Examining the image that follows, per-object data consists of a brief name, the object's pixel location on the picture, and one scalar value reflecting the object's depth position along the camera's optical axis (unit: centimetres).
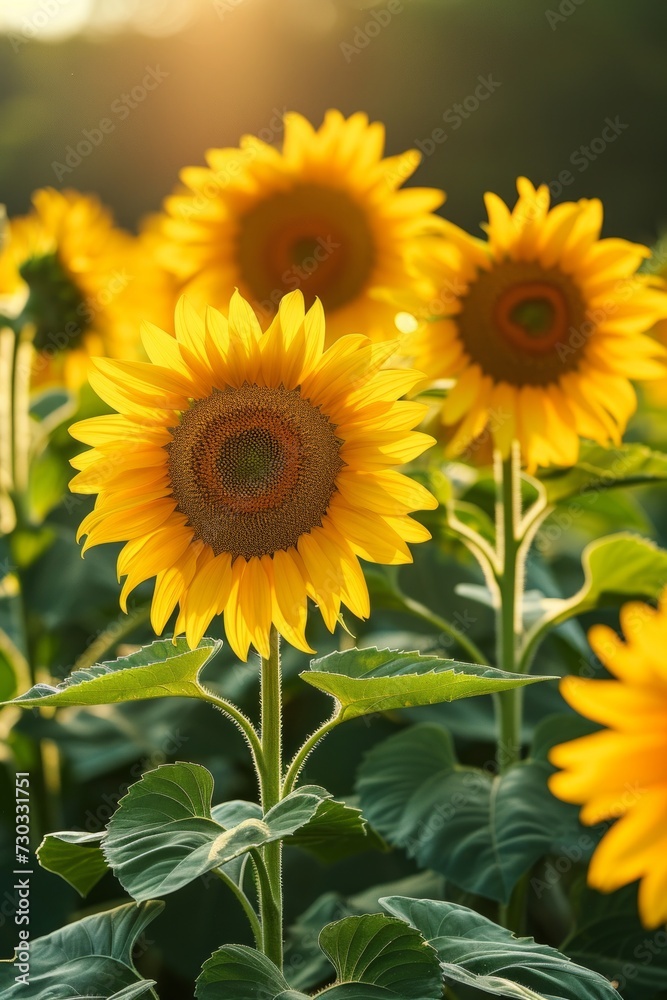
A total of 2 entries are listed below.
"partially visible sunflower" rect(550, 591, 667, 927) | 153
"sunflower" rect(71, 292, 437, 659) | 178
